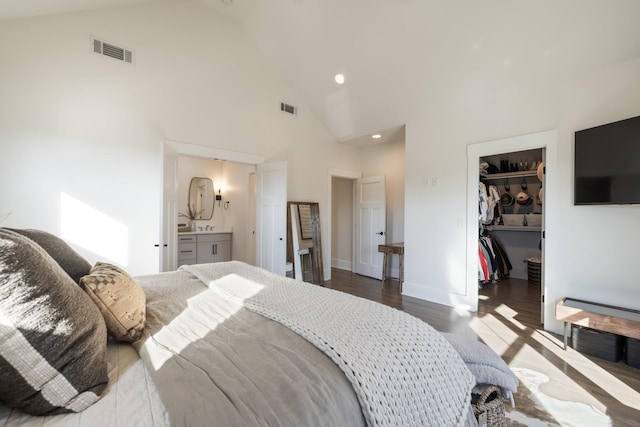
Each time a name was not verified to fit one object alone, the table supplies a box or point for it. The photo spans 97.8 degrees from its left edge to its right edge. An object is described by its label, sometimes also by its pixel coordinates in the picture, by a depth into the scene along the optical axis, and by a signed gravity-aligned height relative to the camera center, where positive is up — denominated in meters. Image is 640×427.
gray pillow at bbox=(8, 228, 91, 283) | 1.18 -0.20
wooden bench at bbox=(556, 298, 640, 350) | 2.27 -0.88
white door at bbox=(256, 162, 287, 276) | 4.20 -0.07
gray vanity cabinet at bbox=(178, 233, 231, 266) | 4.87 -0.68
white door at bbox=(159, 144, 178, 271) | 3.12 -0.02
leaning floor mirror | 4.68 -0.49
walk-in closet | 5.07 -0.09
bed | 0.70 -0.49
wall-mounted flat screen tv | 2.38 +0.47
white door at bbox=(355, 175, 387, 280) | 5.35 -0.22
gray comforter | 0.70 -0.48
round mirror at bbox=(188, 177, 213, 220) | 5.58 +0.26
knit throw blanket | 0.88 -0.50
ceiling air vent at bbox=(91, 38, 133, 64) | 3.00 +1.76
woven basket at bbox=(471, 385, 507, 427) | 1.22 -0.85
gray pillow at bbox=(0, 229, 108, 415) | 0.66 -0.34
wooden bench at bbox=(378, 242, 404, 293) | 4.64 -0.65
